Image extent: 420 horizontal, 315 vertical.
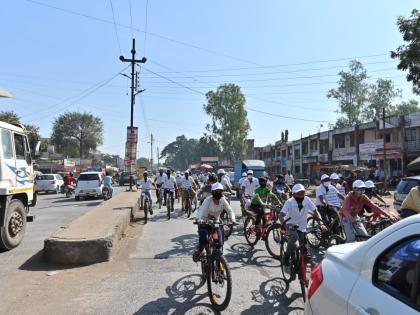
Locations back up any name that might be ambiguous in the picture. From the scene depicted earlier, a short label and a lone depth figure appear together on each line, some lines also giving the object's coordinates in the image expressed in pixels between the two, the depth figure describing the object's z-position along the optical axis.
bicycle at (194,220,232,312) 5.70
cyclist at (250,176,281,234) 10.28
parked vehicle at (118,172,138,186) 48.69
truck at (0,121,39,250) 9.85
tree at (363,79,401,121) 72.88
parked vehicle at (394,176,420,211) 13.93
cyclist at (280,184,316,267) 6.91
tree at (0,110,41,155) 50.43
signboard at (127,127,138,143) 27.39
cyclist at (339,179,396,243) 8.05
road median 8.49
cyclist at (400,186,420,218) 7.84
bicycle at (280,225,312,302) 6.30
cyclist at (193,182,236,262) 6.75
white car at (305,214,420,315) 2.33
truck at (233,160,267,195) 31.75
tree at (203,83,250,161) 80.06
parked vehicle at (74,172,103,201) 25.53
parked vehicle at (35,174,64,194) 33.22
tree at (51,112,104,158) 78.75
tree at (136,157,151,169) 172.81
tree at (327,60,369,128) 71.12
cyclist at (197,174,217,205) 12.61
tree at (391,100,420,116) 80.88
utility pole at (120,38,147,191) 28.97
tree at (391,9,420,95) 18.70
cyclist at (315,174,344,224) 10.55
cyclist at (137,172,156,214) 15.66
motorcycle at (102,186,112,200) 24.94
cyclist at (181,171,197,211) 16.98
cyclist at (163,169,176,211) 16.80
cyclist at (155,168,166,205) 17.28
